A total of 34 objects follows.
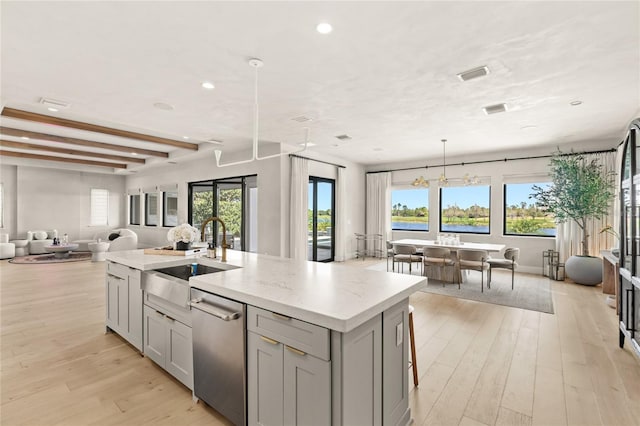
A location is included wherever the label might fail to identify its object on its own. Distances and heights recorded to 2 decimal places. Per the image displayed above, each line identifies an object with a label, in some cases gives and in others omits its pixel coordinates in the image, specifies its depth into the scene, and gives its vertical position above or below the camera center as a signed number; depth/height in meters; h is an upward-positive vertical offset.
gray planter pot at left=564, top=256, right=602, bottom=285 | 5.43 -1.01
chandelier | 6.24 +0.72
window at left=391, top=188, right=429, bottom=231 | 8.53 +0.12
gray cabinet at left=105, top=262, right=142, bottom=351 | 2.83 -0.90
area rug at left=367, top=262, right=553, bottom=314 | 4.50 -1.31
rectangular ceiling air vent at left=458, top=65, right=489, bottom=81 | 3.03 +1.45
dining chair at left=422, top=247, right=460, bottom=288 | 5.50 -0.82
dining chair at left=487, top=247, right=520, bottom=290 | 5.32 -0.86
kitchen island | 1.41 -0.68
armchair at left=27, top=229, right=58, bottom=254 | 9.06 -0.82
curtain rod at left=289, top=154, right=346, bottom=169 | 6.75 +1.31
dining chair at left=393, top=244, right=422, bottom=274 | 5.90 -0.79
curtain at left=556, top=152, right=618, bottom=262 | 5.86 -0.39
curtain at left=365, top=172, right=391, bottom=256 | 8.88 +0.18
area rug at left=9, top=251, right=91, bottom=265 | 7.88 -1.25
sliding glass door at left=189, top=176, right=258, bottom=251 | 7.33 +0.19
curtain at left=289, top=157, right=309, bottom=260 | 6.56 +0.10
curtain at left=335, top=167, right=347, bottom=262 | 8.17 -0.07
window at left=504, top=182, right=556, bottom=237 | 6.88 -0.02
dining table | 5.50 -0.75
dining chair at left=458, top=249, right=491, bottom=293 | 5.12 -0.78
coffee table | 8.11 -0.96
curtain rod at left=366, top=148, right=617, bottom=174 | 5.97 +1.27
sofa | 7.75 -0.78
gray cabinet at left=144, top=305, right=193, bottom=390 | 2.27 -1.06
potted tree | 5.39 +0.29
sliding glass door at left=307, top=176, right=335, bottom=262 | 7.66 -0.16
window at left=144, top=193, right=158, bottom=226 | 10.32 +0.15
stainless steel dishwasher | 1.80 -0.89
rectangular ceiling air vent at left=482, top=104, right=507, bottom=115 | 4.09 +1.46
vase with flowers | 3.16 -0.24
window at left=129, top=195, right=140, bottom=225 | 11.20 +0.14
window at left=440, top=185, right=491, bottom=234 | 7.61 +0.13
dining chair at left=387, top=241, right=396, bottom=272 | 6.37 -0.77
